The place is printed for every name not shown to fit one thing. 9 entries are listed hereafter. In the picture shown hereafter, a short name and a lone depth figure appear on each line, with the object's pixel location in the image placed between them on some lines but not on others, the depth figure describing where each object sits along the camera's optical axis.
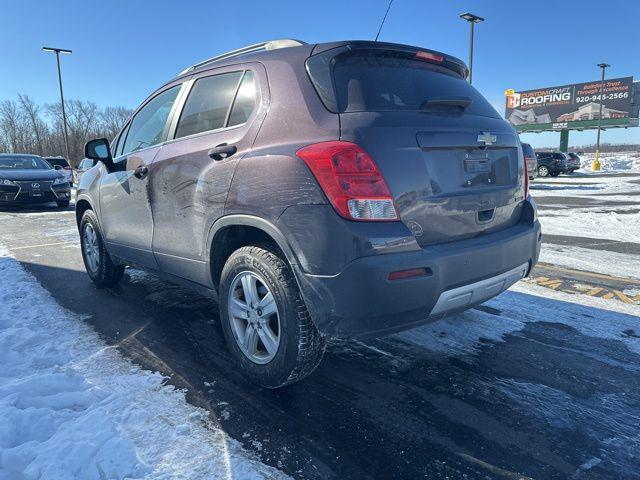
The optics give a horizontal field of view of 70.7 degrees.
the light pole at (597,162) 35.09
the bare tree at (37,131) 71.17
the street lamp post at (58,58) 27.16
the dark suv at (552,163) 26.08
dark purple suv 2.09
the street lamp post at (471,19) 19.14
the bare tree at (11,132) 69.75
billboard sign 47.84
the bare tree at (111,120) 74.12
